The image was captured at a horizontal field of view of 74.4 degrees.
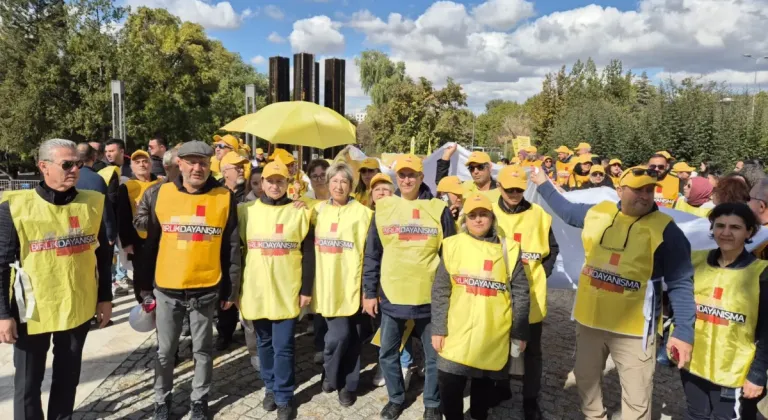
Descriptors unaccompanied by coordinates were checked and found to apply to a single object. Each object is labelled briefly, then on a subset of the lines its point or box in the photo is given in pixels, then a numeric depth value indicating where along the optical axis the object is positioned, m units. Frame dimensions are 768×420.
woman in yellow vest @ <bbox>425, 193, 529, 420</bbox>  3.31
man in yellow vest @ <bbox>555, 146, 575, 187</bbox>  10.98
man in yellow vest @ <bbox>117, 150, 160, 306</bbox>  4.36
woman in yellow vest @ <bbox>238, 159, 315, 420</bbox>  3.94
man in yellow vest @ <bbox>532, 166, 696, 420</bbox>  3.13
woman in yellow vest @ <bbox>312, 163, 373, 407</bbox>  4.14
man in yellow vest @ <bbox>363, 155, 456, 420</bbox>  3.86
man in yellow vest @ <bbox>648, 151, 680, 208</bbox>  6.61
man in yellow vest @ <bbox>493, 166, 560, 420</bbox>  3.78
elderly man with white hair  3.10
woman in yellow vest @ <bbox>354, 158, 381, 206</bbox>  5.42
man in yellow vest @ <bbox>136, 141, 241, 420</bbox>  3.67
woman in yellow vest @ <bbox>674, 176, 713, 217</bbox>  5.56
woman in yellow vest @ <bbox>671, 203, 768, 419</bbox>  2.99
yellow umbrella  5.35
